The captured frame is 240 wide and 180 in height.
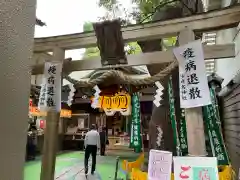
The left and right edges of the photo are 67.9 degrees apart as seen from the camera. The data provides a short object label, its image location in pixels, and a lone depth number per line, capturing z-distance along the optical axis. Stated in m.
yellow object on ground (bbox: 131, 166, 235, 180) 3.41
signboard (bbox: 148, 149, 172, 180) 3.09
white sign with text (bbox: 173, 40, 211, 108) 2.86
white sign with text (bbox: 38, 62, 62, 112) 3.91
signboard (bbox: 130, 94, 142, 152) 7.09
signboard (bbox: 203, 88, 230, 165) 4.58
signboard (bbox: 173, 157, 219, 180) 2.73
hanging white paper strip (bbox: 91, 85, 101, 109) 3.69
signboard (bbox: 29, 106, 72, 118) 9.60
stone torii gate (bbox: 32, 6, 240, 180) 2.95
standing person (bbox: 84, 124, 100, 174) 7.90
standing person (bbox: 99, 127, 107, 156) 11.44
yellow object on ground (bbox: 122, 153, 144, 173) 5.30
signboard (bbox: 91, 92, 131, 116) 7.72
